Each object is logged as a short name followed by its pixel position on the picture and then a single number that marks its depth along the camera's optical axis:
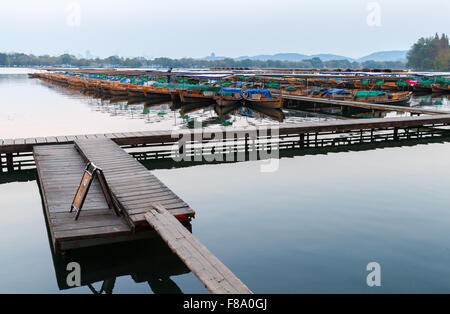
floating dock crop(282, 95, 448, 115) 25.98
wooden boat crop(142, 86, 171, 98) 50.75
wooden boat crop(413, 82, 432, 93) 62.70
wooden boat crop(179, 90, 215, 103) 44.68
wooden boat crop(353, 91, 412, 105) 38.94
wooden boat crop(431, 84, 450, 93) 60.64
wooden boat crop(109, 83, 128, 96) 57.47
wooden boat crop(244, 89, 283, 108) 38.50
